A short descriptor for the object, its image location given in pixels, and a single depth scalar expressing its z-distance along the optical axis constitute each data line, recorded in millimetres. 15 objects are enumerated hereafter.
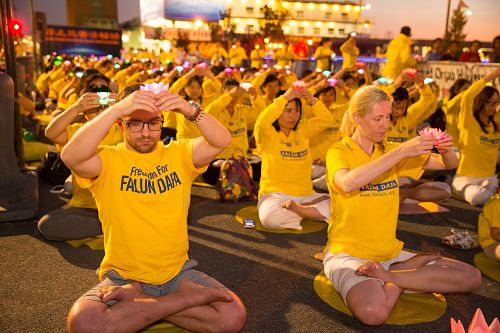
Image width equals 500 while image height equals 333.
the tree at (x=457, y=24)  42062
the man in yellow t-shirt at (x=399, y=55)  12426
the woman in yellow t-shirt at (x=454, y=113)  7839
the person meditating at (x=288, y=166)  5988
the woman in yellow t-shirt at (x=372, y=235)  3799
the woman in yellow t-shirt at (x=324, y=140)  8367
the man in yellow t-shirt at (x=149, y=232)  3285
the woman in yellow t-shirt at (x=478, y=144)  6992
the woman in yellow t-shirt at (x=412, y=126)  6938
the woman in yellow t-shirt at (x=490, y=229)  4824
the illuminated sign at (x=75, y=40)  34969
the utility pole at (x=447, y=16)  27850
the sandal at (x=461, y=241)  5520
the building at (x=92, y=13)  73000
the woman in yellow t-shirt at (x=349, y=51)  13930
